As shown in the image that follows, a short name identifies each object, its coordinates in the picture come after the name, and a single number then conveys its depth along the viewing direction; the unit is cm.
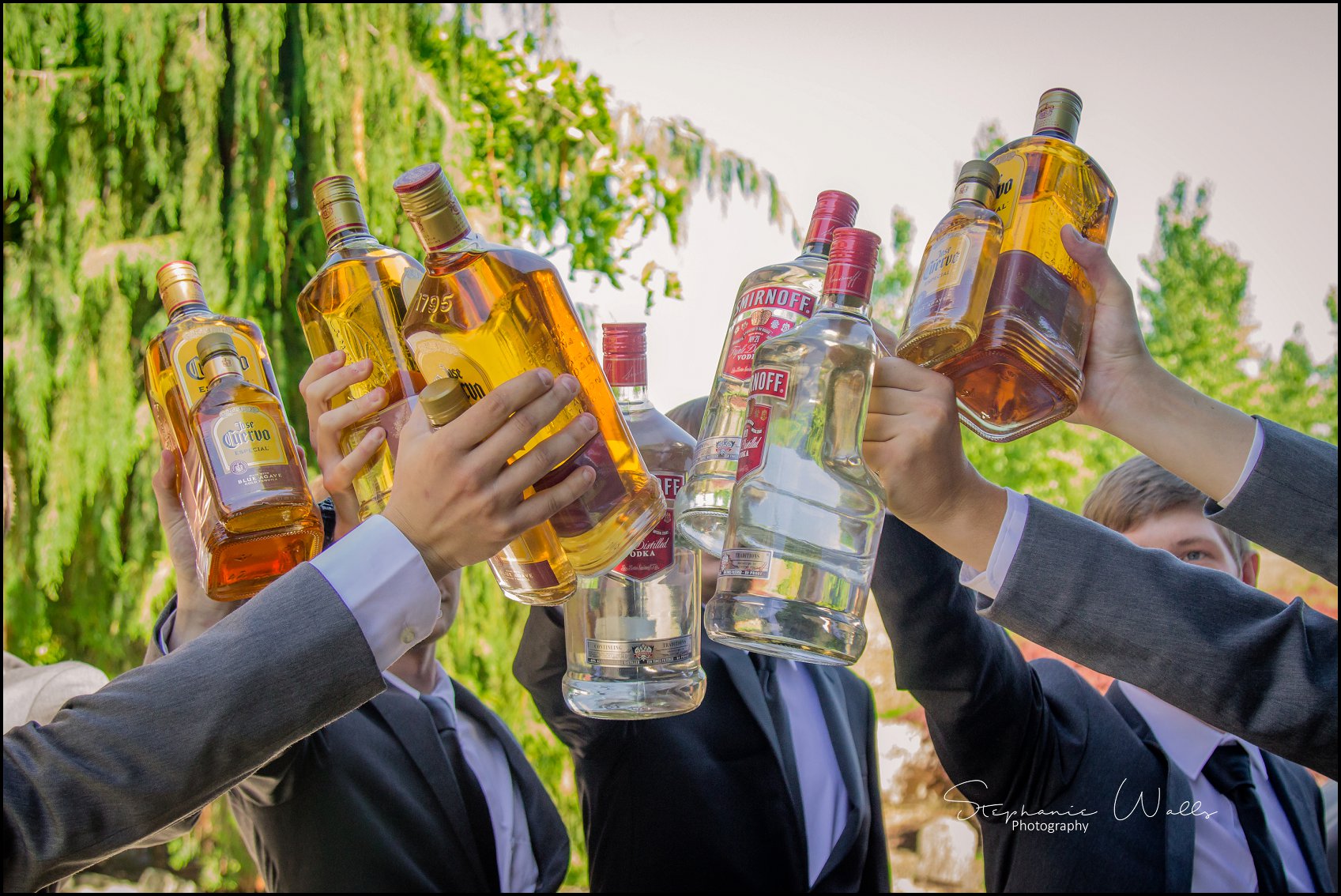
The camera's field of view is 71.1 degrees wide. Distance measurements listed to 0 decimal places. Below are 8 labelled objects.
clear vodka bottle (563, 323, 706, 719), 113
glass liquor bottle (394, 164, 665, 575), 97
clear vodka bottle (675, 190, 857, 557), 104
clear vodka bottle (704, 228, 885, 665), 92
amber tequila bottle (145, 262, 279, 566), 118
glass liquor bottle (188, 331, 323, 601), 111
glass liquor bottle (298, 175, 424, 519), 119
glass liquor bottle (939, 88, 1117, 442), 99
